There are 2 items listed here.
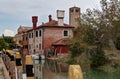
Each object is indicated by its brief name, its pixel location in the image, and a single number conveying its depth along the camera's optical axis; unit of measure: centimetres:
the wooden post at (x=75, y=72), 187
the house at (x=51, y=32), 4263
